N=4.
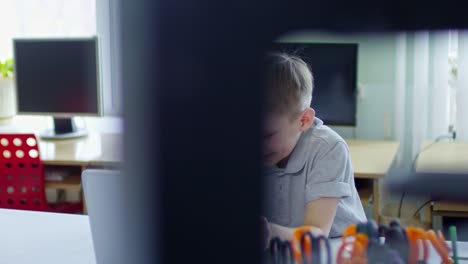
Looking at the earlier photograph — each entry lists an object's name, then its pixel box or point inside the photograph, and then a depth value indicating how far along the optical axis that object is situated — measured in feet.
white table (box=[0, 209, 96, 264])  3.97
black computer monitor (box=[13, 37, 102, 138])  8.40
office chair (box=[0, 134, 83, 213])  7.88
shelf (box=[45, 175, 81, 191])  7.97
